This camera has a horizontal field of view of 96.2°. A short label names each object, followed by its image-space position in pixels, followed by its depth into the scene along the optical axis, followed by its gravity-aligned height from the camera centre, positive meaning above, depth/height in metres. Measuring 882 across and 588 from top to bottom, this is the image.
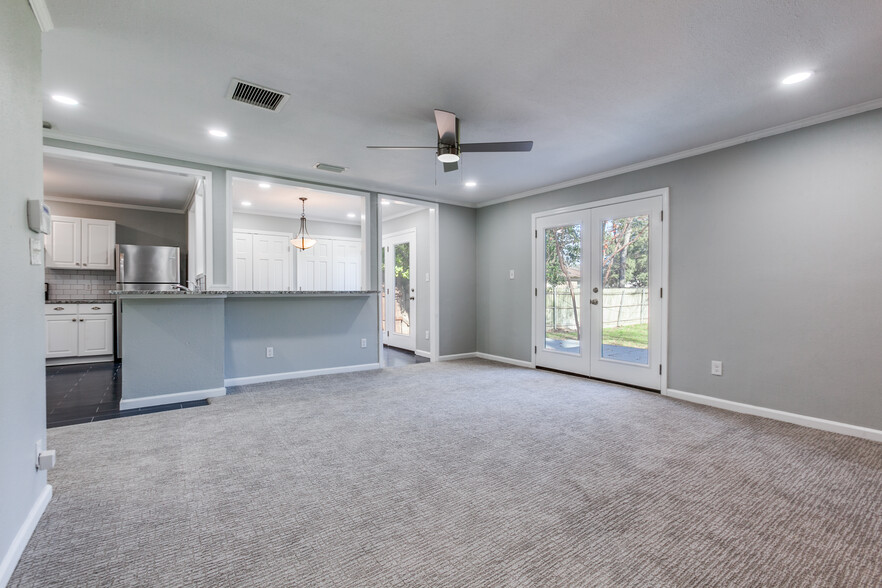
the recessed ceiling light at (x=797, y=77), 2.46 +1.34
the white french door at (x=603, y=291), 4.12 +0.00
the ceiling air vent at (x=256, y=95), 2.64 +1.37
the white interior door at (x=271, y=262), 7.02 +0.55
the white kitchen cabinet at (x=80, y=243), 5.71 +0.74
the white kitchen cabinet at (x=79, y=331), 5.51 -0.54
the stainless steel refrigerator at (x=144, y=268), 5.84 +0.38
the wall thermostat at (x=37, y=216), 1.75 +0.35
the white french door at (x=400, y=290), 6.88 +0.04
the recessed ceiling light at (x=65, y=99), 2.79 +1.39
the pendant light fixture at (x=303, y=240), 6.59 +0.90
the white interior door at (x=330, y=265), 7.47 +0.53
